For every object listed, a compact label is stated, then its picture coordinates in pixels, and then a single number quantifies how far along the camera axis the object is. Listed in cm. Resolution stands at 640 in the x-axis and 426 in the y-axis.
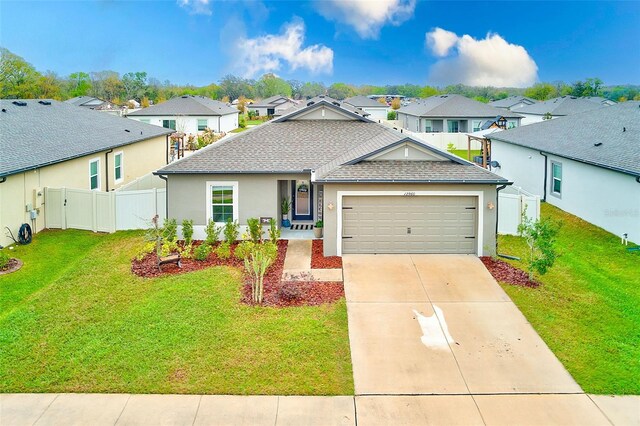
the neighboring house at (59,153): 1723
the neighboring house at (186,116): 5872
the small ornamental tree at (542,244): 1345
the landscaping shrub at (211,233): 1764
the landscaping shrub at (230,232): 1772
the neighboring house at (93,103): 7251
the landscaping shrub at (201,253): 1588
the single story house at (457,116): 5259
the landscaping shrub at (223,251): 1616
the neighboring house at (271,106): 8750
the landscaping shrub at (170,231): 1700
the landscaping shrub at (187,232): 1740
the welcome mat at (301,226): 2017
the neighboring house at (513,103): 7894
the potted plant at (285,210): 1997
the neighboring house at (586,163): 1811
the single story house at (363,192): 1642
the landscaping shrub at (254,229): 1755
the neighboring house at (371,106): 8162
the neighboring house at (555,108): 5509
